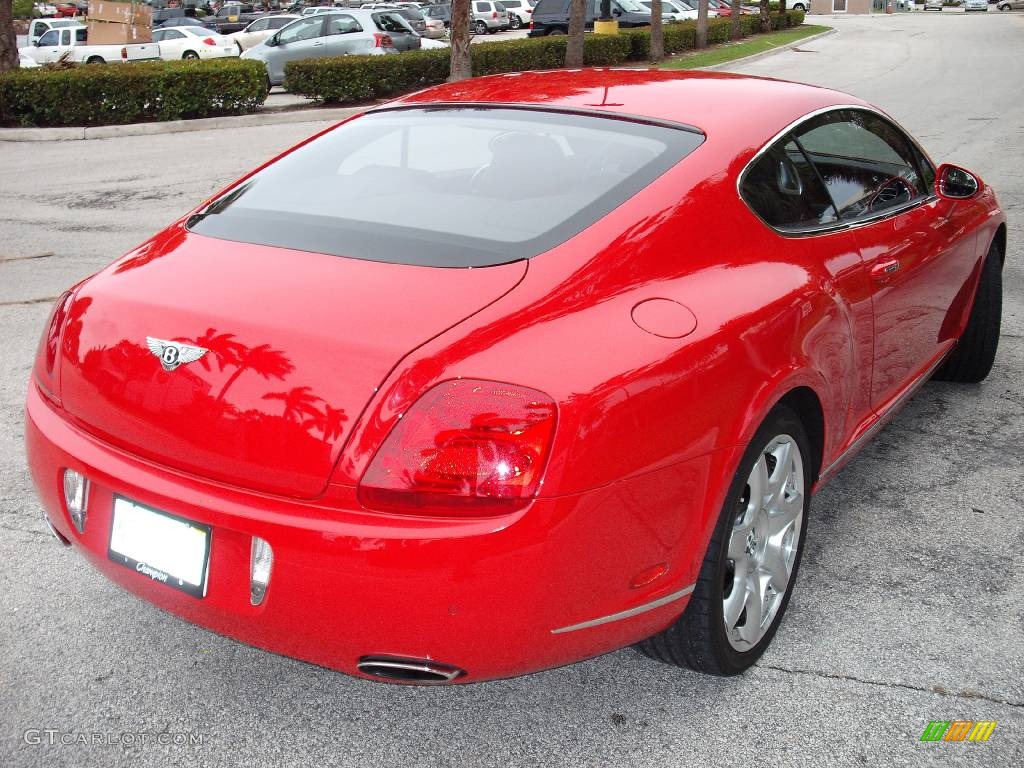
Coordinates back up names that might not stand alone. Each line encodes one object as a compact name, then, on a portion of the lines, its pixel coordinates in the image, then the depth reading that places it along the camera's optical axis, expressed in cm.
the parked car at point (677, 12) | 3831
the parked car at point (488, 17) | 4597
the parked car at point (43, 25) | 3694
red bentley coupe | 218
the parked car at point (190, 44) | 3003
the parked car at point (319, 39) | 2208
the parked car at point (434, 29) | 3997
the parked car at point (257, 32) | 3141
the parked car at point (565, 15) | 3341
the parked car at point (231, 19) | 4423
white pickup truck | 2942
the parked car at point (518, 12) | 4778
